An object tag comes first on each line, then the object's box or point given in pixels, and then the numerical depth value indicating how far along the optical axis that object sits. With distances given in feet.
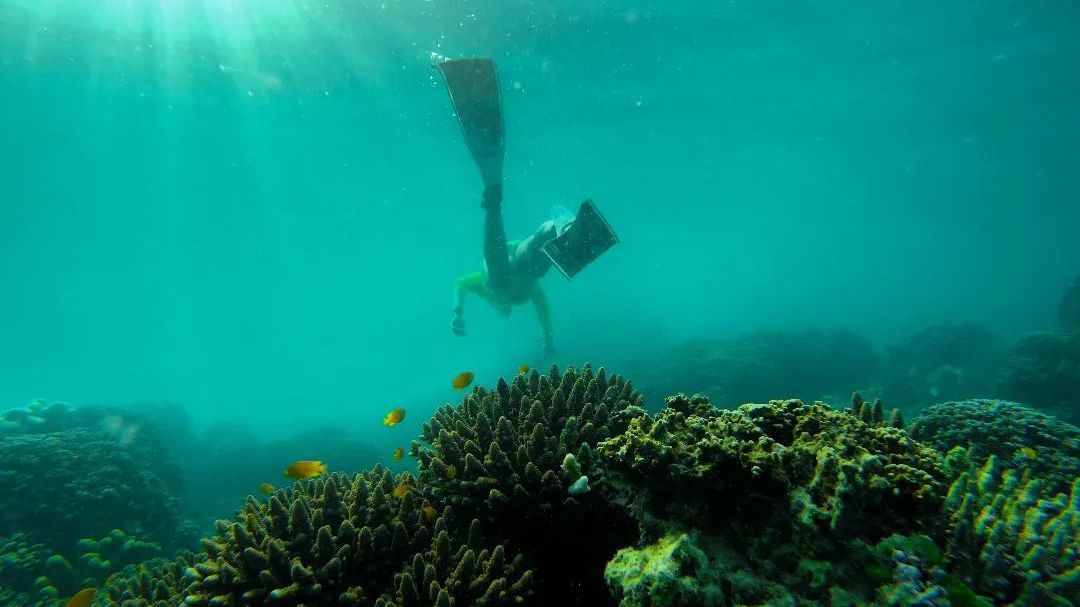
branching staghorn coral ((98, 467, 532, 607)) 9.27
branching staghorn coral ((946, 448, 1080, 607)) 6.49
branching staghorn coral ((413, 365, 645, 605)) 10.40
